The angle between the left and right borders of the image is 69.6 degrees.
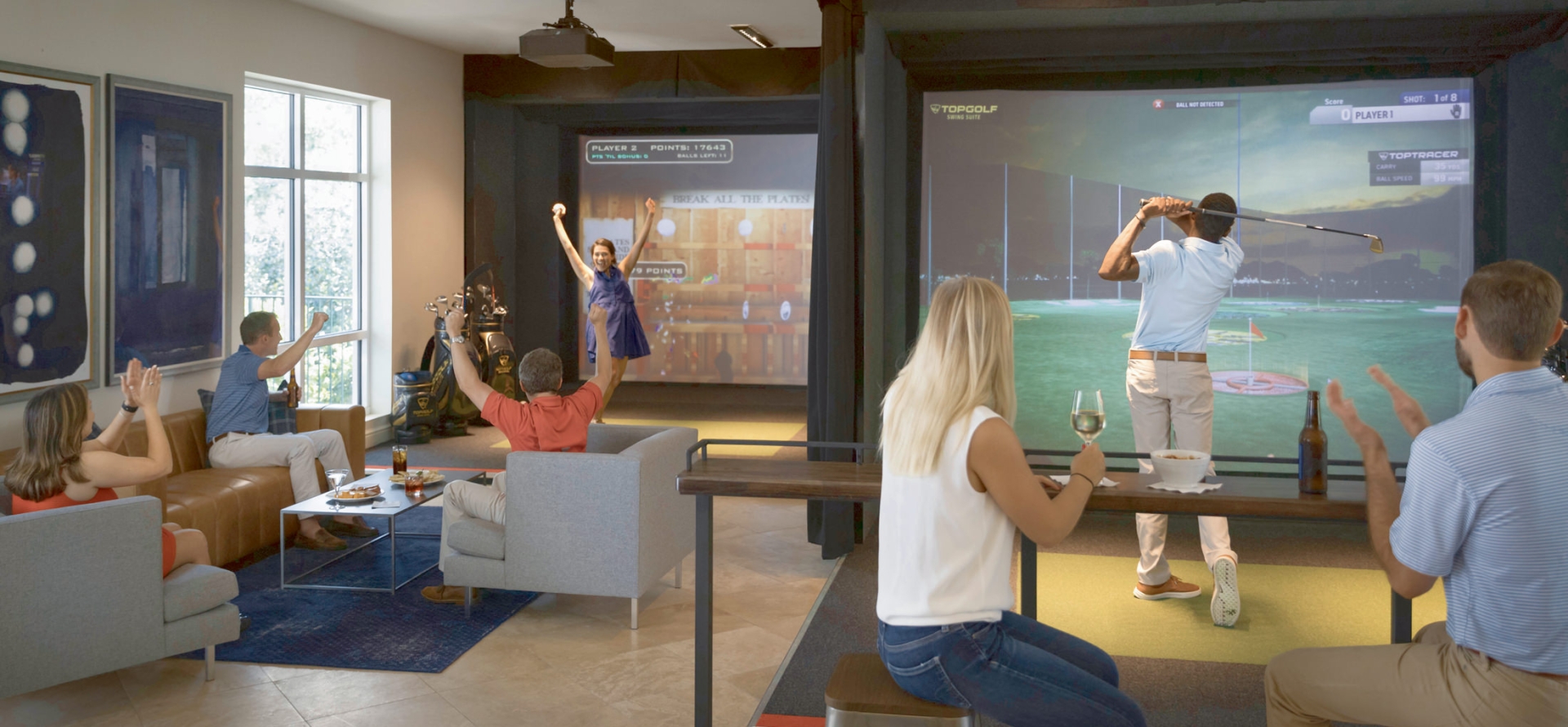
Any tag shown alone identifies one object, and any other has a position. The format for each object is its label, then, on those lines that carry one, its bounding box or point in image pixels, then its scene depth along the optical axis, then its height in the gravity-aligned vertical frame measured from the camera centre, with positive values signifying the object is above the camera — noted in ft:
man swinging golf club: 13.85 +0.02
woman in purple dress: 26.73 +1.04
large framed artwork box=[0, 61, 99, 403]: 16.29 +1.64
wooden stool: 6.77 -2.23
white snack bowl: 7.73 -0.90
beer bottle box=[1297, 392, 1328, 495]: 7.70 -0.84
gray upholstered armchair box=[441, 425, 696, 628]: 13.48 -2.34
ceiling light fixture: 25.47 +7.01
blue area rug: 12.69 -3.51
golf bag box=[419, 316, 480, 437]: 27.50 -1.36
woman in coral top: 11.51 -1.32
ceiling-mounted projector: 20.88 +5.45
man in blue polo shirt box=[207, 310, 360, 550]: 17.75 -1.30
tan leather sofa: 15.48 -2.26
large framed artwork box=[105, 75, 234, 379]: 18.58 +2.00
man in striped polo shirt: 6.04 -1.09
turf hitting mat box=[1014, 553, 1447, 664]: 13.11 -3.48
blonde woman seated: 6.64 -1.16
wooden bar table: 7.39 -1.08
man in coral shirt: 14.01 -1.00
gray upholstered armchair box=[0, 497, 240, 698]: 10.52 -2.55
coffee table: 14.85 -2.28
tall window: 23.32 +2.57
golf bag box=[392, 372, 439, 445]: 26.76 -1.69
